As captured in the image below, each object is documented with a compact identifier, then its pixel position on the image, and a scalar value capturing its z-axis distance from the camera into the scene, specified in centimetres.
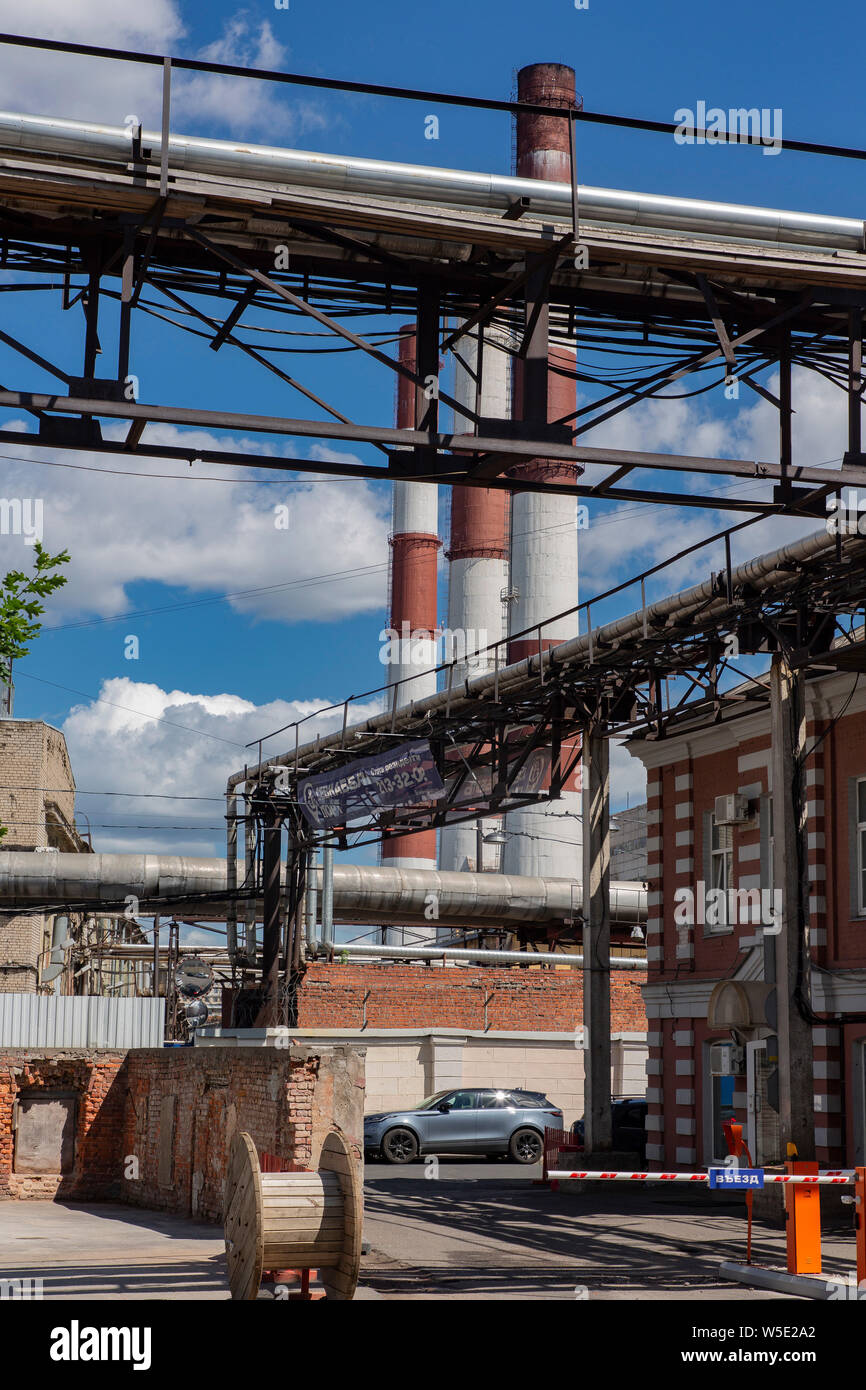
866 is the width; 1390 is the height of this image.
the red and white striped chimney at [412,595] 5144
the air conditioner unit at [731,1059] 2212
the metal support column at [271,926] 3275
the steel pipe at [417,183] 1000
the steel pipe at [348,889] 3538
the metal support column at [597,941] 2304
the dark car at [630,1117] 2763
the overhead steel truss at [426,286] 1005
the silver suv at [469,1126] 2975
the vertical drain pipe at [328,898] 3369
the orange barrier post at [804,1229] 1304
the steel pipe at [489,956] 3894
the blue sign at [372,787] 2498
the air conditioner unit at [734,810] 2295
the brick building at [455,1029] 3456
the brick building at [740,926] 2039
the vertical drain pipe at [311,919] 3391
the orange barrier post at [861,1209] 1227
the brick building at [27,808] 3850
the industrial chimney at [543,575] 4659
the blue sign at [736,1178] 1230
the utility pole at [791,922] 1709
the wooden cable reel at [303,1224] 1079
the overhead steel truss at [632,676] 1772
